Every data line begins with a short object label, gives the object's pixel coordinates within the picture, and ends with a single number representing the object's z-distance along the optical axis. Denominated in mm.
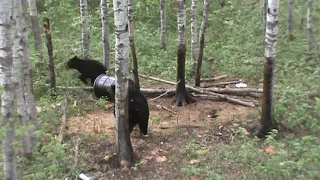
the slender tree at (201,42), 10977
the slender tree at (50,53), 9320
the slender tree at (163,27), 16312
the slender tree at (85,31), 13117
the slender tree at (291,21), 15659
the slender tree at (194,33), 12573
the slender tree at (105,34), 12158
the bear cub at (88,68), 11734
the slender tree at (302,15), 17375
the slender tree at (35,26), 11444
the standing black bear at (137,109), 7992
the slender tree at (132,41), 10195
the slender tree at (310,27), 13566
